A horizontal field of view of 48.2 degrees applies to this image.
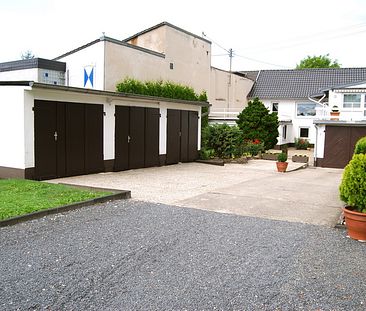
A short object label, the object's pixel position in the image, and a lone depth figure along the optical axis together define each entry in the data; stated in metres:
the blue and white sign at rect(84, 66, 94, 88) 19.47
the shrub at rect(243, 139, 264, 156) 23.78
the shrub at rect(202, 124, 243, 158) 20.97
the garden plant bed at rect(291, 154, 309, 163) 22.81
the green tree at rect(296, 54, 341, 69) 66.88
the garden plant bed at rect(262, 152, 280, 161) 23.75
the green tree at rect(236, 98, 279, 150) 26.59
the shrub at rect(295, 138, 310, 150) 33.97
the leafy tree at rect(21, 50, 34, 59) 64.23
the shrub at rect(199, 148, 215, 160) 20.09
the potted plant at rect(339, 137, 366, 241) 6.14
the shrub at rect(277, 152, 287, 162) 17.58
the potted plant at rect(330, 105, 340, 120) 22.01
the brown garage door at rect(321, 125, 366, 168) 21.30
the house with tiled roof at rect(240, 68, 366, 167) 26.81
